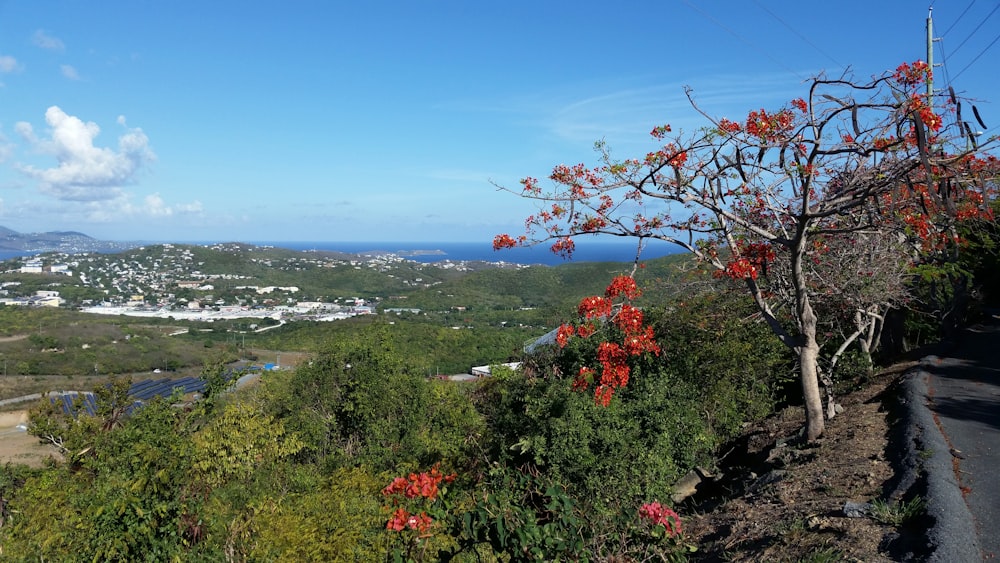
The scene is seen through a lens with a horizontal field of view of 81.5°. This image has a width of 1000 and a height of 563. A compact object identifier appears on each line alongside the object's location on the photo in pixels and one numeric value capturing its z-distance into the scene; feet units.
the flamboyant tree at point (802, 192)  20.34
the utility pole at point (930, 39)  34.20
